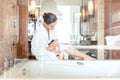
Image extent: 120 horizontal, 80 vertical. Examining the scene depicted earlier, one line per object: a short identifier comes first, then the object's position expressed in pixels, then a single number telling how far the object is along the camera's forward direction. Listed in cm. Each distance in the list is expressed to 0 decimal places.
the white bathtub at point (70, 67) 233
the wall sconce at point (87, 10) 282
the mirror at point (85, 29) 277
